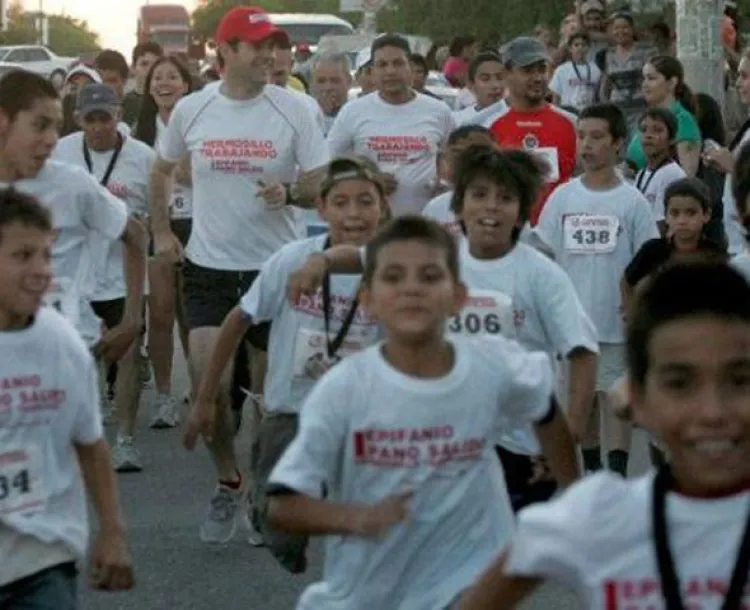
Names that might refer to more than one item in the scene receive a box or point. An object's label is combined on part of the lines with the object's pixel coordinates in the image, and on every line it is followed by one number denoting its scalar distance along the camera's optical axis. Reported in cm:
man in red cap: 1070
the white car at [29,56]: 7400
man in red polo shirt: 1219
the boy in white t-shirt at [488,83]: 1427
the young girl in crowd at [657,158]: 1296
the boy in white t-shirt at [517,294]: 760
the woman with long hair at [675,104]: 1445
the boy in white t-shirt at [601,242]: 1112
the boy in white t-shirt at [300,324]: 779
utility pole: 1878
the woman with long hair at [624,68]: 1767
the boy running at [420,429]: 554
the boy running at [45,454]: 598
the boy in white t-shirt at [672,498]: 369
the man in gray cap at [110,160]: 1257
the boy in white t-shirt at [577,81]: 1933
